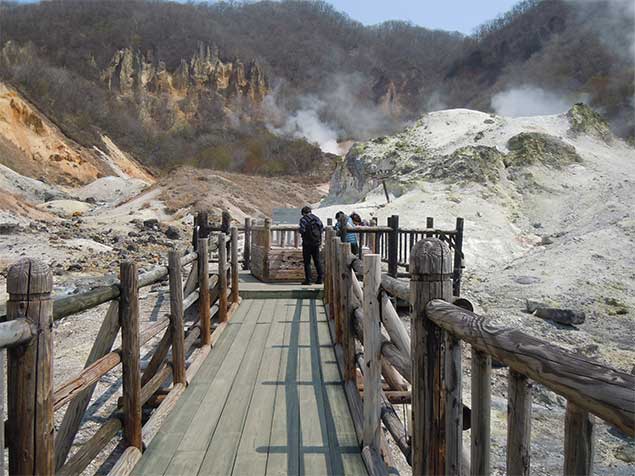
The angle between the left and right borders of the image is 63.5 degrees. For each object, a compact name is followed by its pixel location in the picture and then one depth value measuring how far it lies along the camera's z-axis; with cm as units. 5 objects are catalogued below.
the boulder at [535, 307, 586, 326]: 977
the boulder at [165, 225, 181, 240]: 2218
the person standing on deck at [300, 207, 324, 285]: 905
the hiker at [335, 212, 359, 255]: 907
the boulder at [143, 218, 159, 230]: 2355
